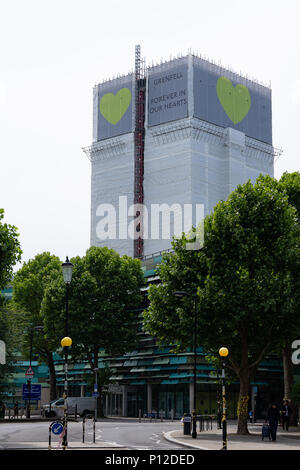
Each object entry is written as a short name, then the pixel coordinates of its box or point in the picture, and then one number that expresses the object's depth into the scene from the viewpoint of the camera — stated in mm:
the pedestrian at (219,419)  48538
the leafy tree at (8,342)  60219
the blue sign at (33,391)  58062
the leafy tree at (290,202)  50219
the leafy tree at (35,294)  78125
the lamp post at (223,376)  26506
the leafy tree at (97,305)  67250
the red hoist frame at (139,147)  123688
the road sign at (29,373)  57828
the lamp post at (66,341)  25991
